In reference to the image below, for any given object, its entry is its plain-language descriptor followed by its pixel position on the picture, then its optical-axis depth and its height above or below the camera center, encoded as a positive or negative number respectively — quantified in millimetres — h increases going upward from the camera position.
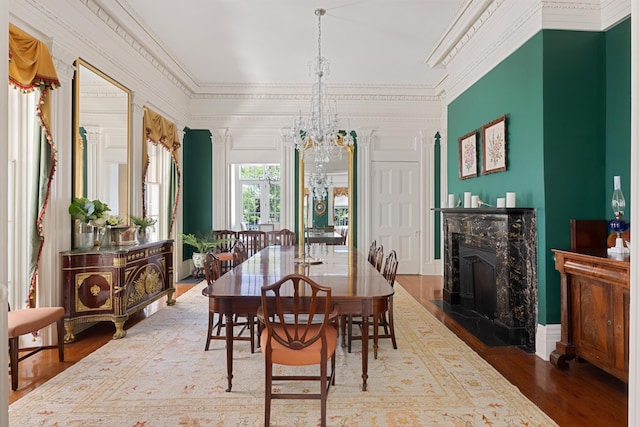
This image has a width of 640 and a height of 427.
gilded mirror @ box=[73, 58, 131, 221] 3854 +869
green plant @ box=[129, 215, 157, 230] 4625 -69
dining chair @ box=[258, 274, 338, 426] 2186 -743
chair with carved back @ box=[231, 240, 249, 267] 3965 -424
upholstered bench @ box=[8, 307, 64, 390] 2658 -787
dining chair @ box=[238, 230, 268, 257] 7002 -429
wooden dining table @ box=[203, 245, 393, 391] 2502 -500
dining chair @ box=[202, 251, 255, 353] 3209 -908
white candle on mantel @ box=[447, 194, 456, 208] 5191 +187
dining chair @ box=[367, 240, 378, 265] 4266 -457
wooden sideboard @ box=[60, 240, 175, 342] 3574 -668
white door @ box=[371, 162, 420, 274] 7336 +134
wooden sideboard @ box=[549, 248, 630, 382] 2551 -696
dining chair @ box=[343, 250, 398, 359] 3242 -915
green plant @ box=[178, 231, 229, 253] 6623 -450
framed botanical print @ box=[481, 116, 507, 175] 3934 +738
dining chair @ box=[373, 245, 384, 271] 3839 -453
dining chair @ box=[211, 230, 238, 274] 7004 -421
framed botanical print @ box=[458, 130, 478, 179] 4603 +739
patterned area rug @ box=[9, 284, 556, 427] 2307 -1213
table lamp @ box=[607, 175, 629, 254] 2789 -54
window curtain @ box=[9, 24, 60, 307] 3020 +933
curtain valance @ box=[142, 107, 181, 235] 5270 +1200
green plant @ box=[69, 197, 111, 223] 3712 +74
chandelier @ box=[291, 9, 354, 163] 4371 +1013
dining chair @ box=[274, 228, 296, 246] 6883 -387
